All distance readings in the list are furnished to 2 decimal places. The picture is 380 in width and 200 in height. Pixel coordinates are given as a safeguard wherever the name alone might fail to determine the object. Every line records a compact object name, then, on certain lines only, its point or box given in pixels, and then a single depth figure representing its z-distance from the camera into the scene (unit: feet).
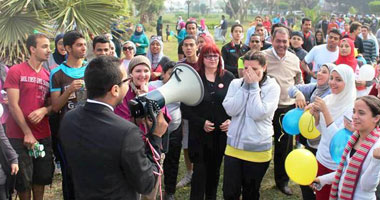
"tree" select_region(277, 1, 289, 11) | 206.08
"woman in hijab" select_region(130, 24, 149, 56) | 30.55
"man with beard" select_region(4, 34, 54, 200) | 12.26
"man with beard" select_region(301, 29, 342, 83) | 20.42
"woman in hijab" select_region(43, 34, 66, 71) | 16.79
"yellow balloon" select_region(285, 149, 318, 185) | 10.39
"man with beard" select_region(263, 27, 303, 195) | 15.66
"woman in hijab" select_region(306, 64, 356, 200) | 10.94
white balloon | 15.76
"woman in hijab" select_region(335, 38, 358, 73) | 17.61
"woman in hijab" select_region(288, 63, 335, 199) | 12.50
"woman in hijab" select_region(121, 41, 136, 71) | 19.60
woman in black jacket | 13.35
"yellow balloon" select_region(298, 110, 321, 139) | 11.69
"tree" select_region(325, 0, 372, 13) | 178.97
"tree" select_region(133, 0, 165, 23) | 105.29
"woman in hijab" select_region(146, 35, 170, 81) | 20.06
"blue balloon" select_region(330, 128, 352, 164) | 10.13
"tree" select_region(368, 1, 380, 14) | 148.97
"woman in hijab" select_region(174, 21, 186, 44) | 47.68
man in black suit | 6.80
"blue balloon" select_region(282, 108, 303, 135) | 12.51
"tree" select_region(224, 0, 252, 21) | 151.23
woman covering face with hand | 11.89
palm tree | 16.99
